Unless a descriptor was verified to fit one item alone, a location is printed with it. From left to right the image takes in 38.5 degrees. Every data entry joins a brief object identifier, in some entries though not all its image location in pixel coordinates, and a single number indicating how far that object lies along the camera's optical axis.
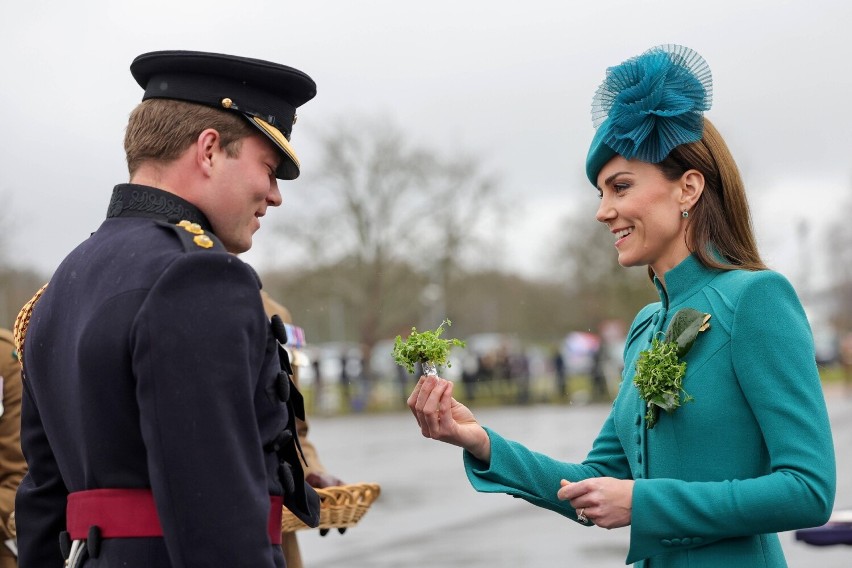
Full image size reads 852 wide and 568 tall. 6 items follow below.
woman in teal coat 2.76
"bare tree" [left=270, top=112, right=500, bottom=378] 35.16
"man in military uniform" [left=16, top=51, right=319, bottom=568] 2.34
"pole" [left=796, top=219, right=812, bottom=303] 50.53
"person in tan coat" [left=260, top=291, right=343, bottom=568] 4.72
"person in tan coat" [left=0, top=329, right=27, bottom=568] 4.22
